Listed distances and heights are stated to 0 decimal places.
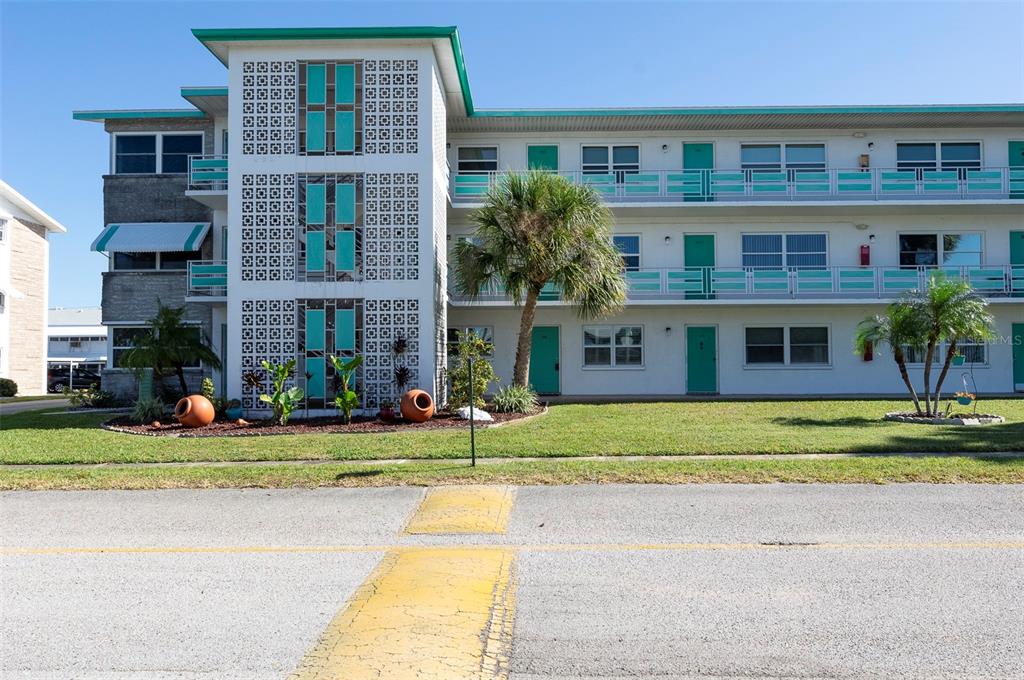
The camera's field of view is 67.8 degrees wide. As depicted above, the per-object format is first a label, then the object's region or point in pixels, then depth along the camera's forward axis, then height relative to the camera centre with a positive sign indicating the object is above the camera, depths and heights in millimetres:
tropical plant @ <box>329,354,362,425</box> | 16594 -750
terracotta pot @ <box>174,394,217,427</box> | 16484 -1154
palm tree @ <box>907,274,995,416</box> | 15797 +856
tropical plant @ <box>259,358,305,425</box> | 16562 -854
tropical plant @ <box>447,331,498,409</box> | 18156 -367
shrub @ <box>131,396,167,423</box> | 17600 -1205
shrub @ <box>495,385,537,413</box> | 18156 -1032
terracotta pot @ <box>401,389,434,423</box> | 16656 -1075
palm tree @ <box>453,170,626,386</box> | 18266 +2821
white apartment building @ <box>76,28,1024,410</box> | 22844 +4088
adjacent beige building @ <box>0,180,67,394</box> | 33969 +3261
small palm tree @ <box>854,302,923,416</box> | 16172 +515
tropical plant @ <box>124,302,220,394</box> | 18922 +271
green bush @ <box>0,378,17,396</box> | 32188 -1193
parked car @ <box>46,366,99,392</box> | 41500 -1141
